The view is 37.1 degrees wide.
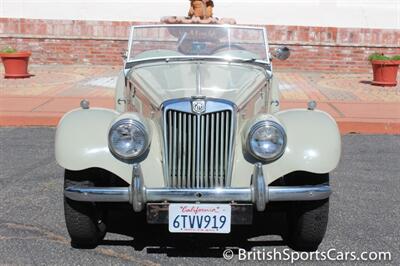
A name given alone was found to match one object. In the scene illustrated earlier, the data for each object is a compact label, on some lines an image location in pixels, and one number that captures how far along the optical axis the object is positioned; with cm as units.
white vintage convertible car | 366
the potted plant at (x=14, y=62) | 1115
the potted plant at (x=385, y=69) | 1103
